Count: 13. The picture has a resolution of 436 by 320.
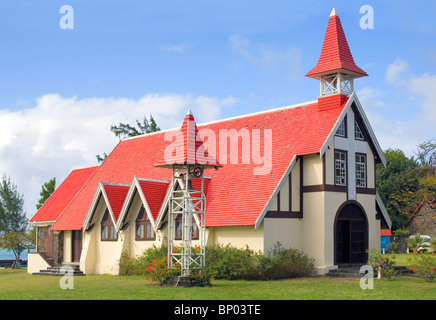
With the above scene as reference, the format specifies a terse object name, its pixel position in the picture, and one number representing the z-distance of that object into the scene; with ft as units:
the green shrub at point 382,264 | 80.28
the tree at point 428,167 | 107.06
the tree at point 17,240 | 138.51
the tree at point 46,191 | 172.45
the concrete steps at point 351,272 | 87.02
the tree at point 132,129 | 201.36
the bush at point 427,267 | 75.66
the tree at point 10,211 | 211.20
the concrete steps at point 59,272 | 109.29
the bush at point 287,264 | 86.28
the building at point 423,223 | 117.88
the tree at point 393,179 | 190.80
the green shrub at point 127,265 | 99.95
